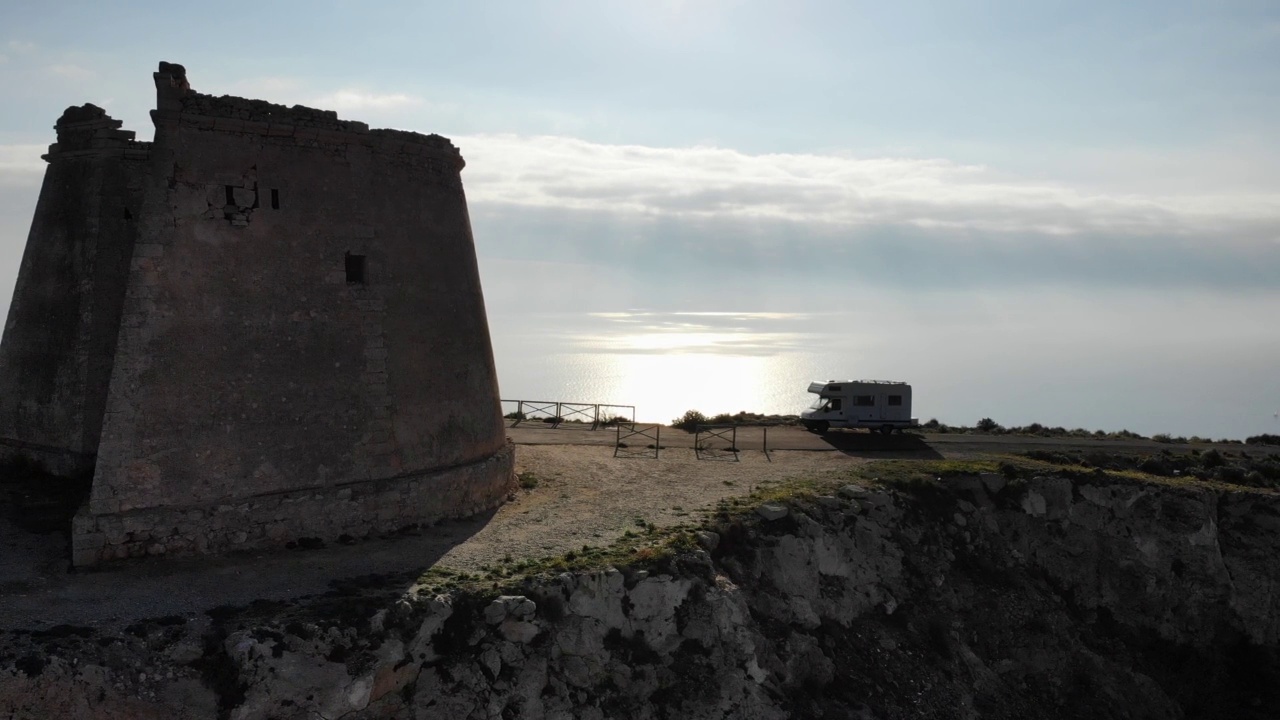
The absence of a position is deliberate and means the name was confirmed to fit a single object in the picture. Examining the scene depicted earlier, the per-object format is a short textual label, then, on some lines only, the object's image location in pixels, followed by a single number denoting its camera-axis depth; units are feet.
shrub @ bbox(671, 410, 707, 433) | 108.99
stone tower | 50.90
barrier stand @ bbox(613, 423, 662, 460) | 89.10
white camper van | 103.45
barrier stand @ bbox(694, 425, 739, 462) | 89.83
